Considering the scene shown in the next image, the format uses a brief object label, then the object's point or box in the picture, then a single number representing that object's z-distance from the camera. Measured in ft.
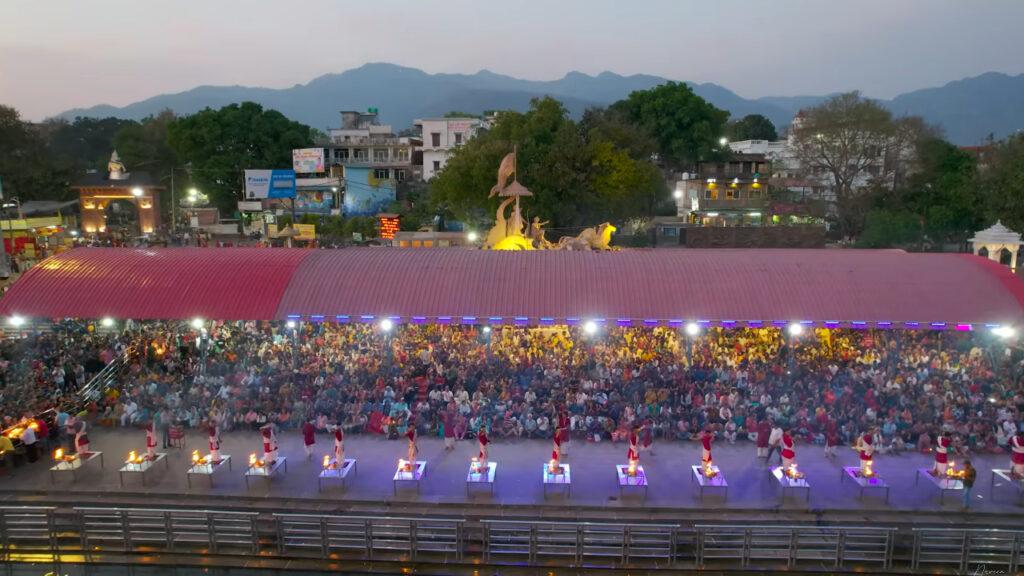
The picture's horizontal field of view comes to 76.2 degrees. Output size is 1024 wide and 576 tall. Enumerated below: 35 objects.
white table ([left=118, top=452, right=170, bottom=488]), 50.55
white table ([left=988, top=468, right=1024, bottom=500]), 48.95
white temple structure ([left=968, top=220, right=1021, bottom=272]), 114.11
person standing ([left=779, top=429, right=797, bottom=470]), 49.29
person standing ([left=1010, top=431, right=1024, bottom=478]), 48.93
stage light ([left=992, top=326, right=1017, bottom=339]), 67.91
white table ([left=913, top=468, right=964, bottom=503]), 47.73
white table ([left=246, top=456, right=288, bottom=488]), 50.65
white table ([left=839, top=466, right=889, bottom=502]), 48.19
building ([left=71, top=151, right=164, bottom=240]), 202.21
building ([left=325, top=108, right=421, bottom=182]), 258.98
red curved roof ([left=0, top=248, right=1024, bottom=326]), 68.95
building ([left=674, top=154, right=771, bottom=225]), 204.23
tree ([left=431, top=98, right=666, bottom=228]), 146.72
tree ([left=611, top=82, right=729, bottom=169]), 221.05
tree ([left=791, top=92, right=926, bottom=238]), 176.96
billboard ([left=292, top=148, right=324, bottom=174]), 223.30
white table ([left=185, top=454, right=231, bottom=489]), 50.49
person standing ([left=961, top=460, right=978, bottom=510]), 45.70
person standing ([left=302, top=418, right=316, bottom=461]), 54.03
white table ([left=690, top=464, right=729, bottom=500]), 48.21
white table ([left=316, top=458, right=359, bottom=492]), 49.80
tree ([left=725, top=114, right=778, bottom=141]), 392.68
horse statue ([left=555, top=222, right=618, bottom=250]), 95.09
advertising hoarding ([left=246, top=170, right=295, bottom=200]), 199.62
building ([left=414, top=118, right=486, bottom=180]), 253.85
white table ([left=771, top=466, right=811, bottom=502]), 48.32
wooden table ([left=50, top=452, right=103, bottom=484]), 51.67
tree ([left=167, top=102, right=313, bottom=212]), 233.76
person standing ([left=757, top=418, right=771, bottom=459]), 54.19
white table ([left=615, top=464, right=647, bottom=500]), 48.37
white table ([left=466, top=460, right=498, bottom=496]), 48.80
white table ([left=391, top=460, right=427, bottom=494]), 49.44
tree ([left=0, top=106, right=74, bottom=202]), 208.23
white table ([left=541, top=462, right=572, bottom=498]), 48.49
